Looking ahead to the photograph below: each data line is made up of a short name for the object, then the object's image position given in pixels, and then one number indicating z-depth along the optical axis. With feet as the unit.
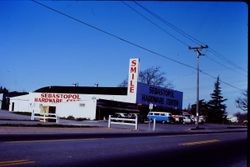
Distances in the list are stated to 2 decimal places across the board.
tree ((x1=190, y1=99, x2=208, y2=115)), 356.20
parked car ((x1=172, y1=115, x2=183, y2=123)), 236.49
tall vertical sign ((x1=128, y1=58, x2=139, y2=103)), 205.26
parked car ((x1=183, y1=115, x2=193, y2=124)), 253.69
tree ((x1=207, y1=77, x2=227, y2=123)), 359.46
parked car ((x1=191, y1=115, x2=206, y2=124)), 287.79
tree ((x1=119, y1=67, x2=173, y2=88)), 351.46
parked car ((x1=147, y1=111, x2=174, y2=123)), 222.89
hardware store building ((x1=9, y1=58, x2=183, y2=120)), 208.56
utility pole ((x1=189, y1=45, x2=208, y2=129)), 180.14
